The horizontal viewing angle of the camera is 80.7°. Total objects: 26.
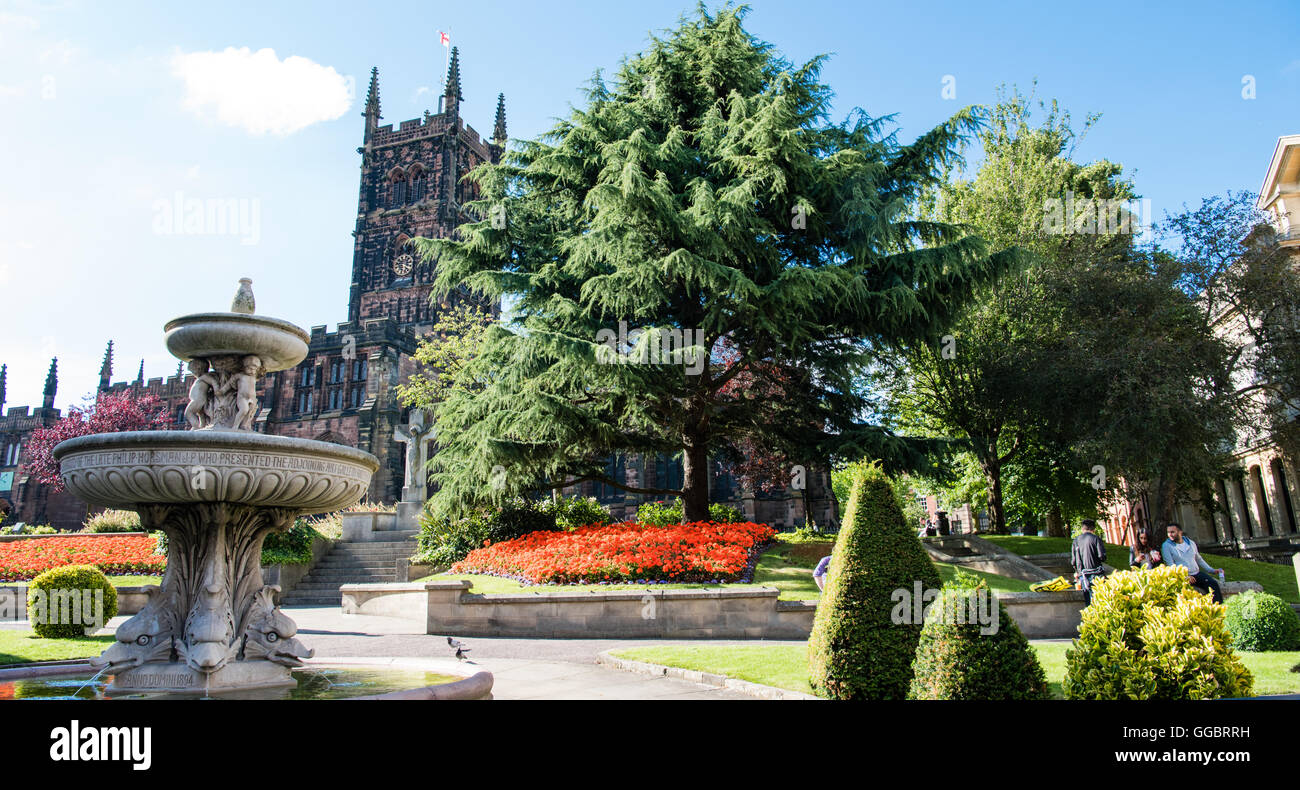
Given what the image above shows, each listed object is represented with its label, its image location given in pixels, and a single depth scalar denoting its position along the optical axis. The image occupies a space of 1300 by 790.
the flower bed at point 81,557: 19.75
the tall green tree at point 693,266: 14.91
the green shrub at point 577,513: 20.75
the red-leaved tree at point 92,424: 44.25
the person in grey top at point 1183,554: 11.27
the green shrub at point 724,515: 19.89
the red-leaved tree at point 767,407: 17.46
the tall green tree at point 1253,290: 21.92
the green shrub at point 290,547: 20.27
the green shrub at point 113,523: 26.47
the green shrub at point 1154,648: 5.40
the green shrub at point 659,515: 20.95
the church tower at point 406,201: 57.09
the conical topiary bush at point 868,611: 6.54
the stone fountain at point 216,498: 5.88
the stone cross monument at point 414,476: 26.00
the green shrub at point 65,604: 11.07
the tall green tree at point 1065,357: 19.33
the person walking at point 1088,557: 11.13
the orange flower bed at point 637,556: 14.11
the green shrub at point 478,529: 19.75
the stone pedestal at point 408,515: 25.95
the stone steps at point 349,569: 19.88
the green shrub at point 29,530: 29.83
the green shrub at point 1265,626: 9.87
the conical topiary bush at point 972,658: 5.45
